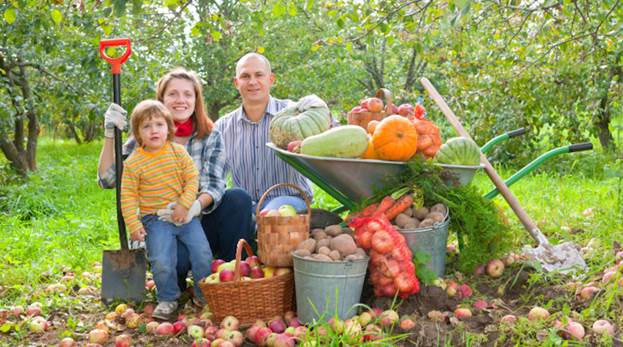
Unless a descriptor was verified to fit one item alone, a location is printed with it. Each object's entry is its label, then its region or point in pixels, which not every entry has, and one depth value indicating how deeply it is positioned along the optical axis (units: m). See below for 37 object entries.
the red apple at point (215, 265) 3.37
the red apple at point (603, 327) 2.65
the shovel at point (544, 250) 3.48
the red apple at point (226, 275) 3.10
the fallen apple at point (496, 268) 3.47
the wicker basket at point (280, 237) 3.13
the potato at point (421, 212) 3.33
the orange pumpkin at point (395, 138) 3.25
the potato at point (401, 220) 3.26
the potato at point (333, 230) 3.26
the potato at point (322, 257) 2.93
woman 3.60
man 4.07
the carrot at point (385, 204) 3.25
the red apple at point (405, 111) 3.83
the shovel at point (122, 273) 3.61
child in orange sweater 3.31
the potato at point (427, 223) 3.22
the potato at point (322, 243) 3.07
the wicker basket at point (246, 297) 3.04
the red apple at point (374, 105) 3.80
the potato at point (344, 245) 3.01
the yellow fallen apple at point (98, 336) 3.01
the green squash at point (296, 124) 3.48
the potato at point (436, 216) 3.25
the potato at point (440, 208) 3.31
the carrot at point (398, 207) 3.26
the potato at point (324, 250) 2.98
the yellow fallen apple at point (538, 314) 2.83
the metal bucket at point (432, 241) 3.19
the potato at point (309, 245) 3.05
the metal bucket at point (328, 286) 2.90
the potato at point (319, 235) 3.20
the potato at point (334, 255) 2.96
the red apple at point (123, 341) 2.92
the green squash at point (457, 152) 3.44
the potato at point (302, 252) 3.00
